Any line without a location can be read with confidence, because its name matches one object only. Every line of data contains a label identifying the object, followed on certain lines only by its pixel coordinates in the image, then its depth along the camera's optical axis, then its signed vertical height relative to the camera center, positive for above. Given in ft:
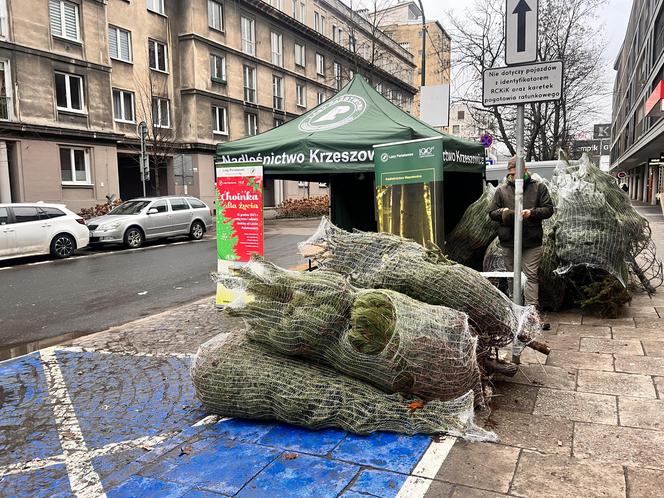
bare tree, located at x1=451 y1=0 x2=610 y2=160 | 81.56 +21.88
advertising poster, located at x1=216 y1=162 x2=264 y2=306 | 22.81 -0.65
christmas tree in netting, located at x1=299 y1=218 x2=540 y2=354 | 12.45 -2.08
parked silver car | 53.06 -2.03
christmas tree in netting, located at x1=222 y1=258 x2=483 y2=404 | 11.14 -2.94
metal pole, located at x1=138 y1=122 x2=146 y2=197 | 65.26 +7.28
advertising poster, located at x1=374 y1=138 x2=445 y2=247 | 19.58 +0.37
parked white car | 43.19 -2.26
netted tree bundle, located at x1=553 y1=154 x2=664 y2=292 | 22.09 -0.35
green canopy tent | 21.25 +2.18
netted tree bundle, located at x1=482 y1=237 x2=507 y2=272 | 23.17 -2.78
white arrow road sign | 15.25 +4.78
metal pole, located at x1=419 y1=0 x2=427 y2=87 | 63.51 +16.66
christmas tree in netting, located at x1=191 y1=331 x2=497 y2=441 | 11.59 -4.57
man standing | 19.30 -0.90
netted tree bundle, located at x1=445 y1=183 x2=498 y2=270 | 23.52 -1.76
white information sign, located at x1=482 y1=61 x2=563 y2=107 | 15.29 +3.29
